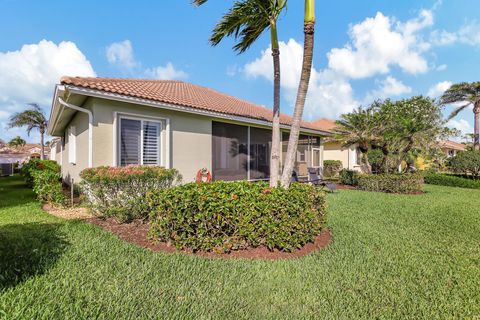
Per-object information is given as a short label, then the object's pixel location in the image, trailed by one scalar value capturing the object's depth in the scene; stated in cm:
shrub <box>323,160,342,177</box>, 2419
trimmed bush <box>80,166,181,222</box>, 594
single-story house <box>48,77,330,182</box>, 763
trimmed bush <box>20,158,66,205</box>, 805
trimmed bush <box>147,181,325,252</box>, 433
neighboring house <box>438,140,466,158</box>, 4020
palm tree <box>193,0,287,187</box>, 636
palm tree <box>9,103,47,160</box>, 3391
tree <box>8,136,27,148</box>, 4728
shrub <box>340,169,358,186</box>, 1638
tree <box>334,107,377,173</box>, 1580
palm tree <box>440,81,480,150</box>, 2253
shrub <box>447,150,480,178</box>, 1840
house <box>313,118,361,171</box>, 2491
